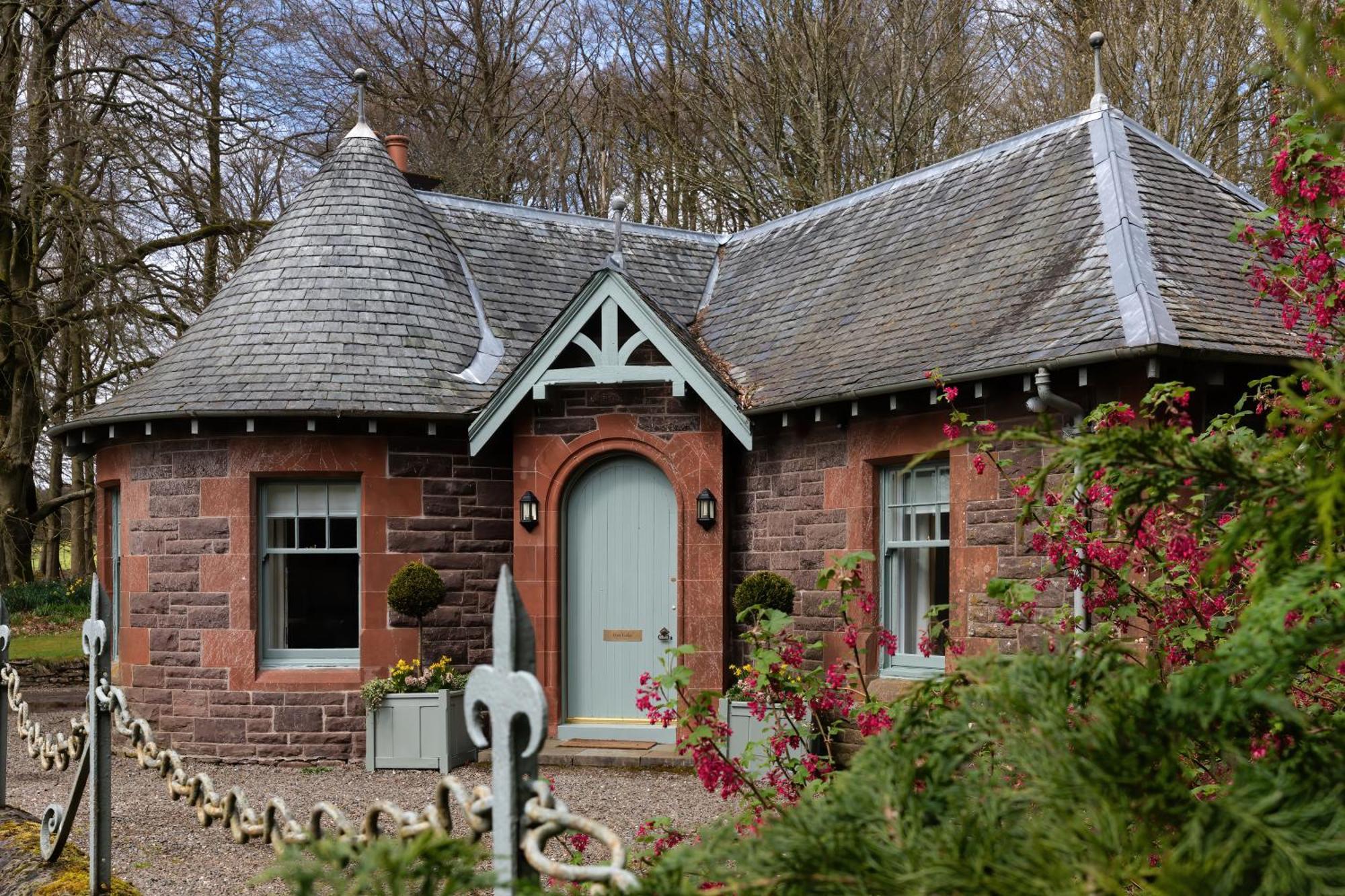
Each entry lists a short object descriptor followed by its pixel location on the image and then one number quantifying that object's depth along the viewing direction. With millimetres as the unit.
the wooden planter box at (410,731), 11602
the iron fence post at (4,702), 6426
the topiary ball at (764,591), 11078
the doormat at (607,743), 11773
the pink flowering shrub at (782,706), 4648
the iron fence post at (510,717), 2287
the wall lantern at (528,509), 12211
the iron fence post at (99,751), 4812
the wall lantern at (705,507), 11688
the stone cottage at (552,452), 10898
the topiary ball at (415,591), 11750
